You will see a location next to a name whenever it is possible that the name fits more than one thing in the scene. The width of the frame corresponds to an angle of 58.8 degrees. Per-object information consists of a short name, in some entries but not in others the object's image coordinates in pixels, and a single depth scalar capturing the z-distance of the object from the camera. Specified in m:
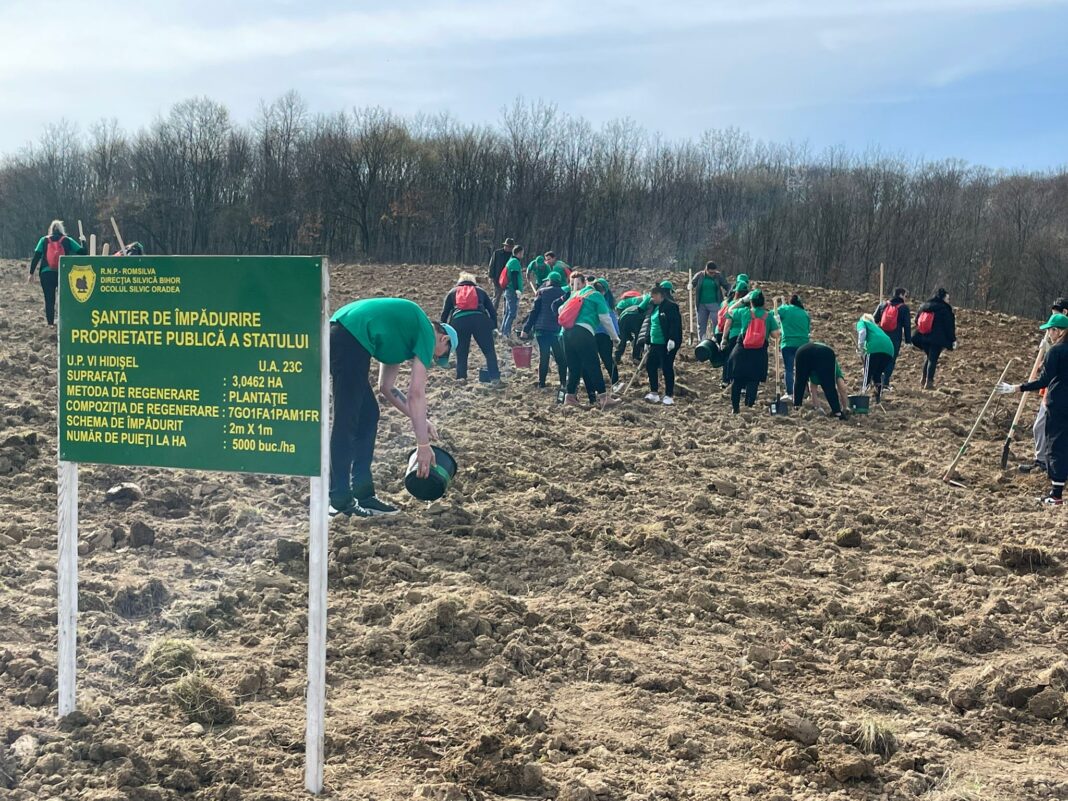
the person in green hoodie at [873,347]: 12.59
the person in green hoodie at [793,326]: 12.38
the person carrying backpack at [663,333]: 11.94
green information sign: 3.32
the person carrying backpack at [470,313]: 11.65
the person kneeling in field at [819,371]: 11.62
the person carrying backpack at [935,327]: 14.07
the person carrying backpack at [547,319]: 12.30
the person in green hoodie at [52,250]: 13.12
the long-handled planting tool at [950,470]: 9.25
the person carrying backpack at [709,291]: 15.34
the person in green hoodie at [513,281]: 15.45
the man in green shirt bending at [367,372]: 5.84
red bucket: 13.55
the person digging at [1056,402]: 8.27
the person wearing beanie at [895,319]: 14.04
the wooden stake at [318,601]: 3.24
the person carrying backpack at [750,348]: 11.59
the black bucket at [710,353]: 13.55
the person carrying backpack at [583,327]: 11.28
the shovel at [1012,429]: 9.62
